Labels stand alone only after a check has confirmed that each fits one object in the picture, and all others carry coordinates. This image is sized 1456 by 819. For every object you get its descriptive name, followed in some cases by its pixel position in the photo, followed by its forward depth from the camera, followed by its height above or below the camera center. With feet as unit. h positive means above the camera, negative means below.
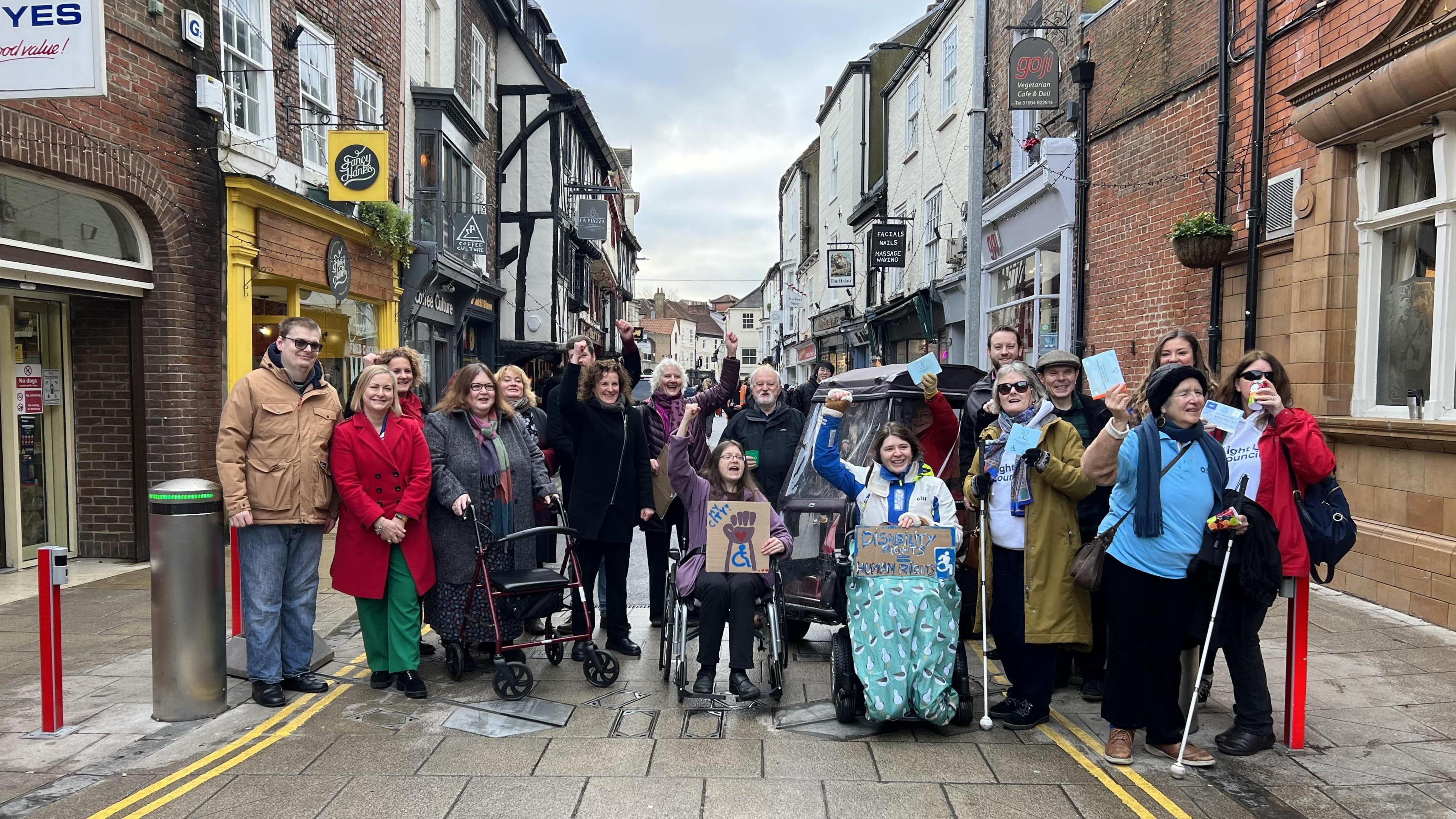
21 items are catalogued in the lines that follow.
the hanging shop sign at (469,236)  55.26 +8.42
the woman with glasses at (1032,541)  15.26 -2.73
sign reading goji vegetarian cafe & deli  40.55 +13.53
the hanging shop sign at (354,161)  36.24 +8.43
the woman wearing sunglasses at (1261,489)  13.99 -1.65
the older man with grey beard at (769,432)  21.90 -1.30
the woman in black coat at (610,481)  19.92 -2.27
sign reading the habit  84.43 +10.42
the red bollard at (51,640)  14.85 -4.35
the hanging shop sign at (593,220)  82.43 +14.19
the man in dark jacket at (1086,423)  16.87 -0.78
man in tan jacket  16.30 -2.14
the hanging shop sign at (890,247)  65.10 +9.43
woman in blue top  13.82 -2.54
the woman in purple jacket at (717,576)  16.65 -3.66
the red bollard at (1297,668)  14.37 -4.55
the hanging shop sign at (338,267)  37.70 +4.44
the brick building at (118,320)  25.64 +1.56
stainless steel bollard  15.48 -3.85
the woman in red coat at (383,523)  16.88 -2.76
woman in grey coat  17.71 -2.30
